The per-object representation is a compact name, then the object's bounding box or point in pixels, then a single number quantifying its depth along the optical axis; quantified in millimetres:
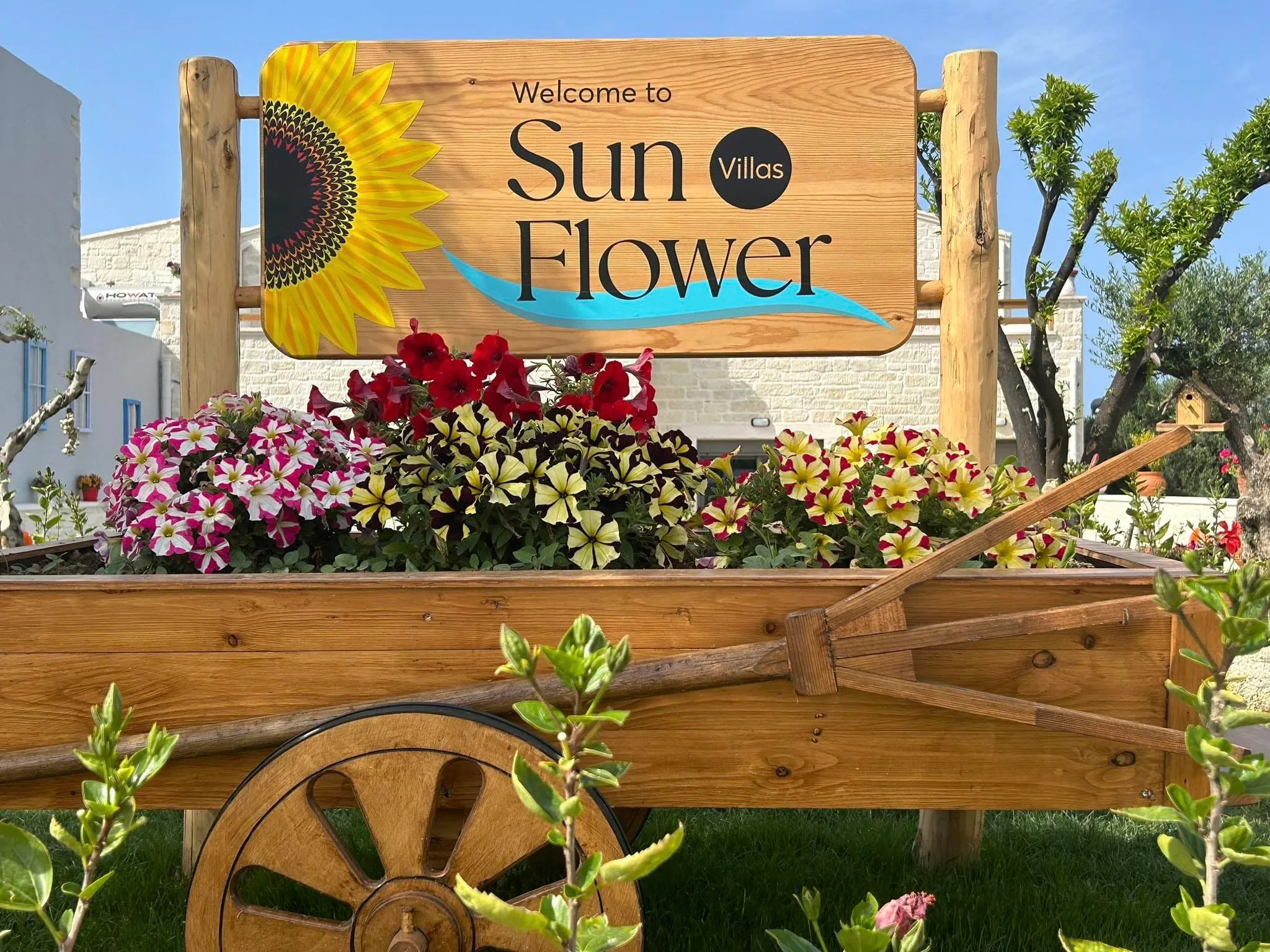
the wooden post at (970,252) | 2350
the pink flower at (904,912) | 771
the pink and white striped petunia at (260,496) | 1708
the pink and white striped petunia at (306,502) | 1743
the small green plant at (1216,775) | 591
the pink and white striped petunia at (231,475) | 1724
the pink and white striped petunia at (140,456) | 1821
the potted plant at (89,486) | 12258
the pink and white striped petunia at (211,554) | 1688
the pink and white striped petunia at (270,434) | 1822
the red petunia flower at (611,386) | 1890
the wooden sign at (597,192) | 2404
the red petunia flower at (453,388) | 1850
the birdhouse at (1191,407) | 11352
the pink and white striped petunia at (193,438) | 1824
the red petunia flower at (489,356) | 1889
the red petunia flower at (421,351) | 1942
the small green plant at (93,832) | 591
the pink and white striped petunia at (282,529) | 1768
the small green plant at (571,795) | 550
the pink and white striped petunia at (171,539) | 1651
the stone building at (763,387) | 13047
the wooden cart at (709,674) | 1391
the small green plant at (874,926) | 626
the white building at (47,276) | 11398
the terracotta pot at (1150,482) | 10297
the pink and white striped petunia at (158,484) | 1743
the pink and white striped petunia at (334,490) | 1749
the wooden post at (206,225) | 2352
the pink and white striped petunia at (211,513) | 1681
